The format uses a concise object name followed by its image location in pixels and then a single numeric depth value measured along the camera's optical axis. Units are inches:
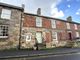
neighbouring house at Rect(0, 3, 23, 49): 343.4
